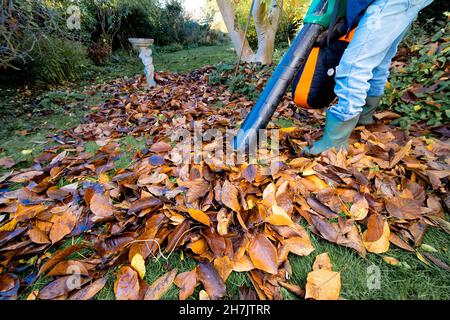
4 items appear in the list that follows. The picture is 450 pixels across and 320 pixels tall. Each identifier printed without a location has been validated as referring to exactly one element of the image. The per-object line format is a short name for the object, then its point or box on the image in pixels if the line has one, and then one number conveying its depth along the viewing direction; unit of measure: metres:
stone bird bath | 3.87
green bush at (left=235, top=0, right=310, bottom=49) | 7.50
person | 1.09
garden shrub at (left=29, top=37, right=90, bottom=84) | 4.26
